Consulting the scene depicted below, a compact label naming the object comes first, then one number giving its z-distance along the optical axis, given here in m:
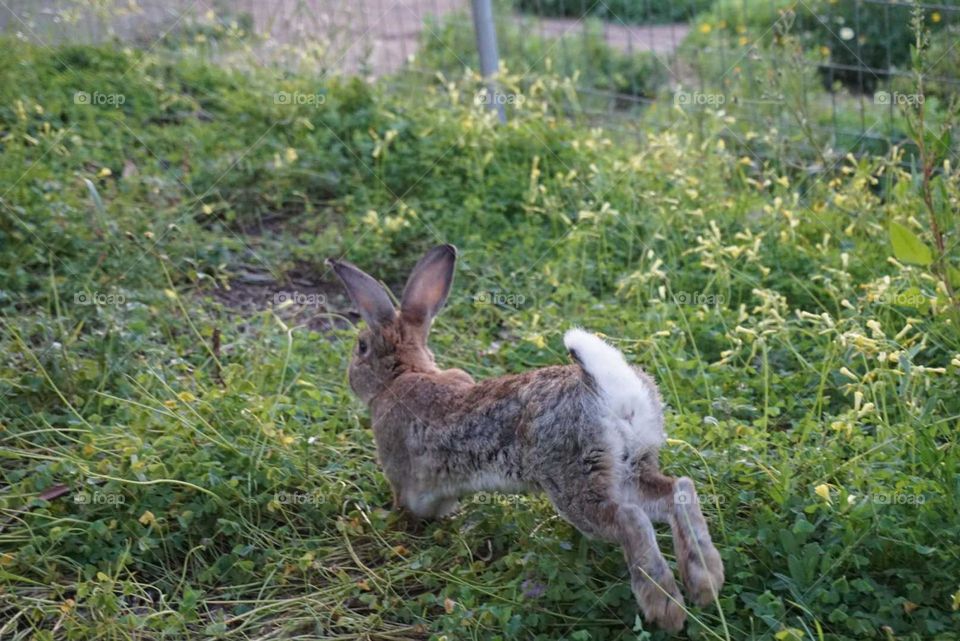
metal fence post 6.90
